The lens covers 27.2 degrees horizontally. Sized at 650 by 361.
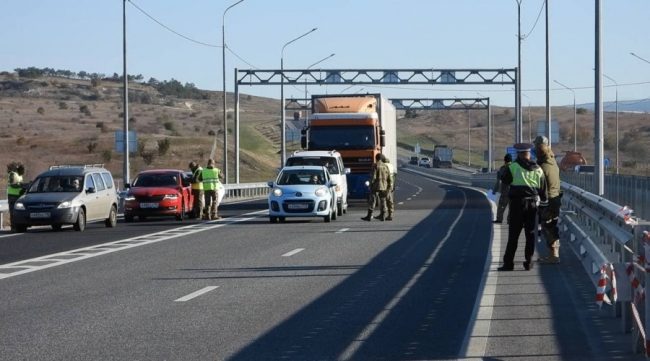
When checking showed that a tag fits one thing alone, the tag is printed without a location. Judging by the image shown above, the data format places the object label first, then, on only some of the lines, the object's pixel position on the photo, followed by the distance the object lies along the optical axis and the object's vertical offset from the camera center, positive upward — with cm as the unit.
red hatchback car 3828 -99
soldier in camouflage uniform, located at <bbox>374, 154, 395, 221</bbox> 3738 -114
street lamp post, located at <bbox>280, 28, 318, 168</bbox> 7491 +211
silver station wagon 3241 -95
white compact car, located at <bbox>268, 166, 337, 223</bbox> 3691 -113
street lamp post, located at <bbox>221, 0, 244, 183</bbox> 6278 +265
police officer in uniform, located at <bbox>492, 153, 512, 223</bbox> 3381 -98
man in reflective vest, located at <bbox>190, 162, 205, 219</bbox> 3884 -86
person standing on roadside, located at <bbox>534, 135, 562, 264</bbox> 2144 -62
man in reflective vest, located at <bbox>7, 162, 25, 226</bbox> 3488 -64
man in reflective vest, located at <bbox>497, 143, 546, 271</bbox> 2008 -56
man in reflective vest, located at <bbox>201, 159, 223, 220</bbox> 3866 -77
